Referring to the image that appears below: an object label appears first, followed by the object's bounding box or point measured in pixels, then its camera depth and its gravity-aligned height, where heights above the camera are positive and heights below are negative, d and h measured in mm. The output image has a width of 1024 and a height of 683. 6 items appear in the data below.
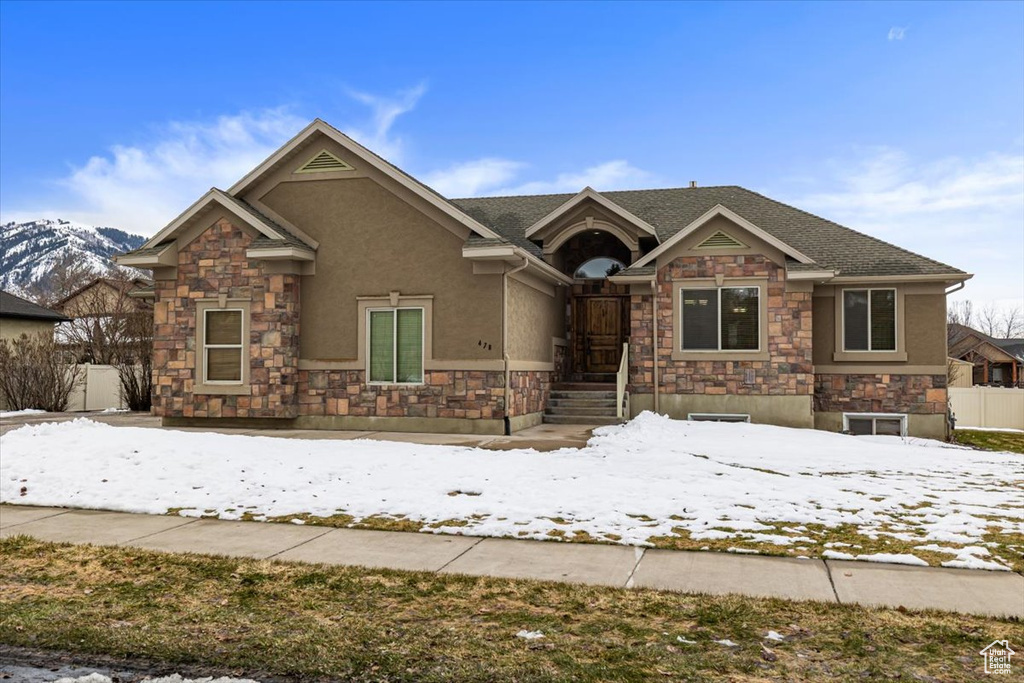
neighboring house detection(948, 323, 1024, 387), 56438 +974
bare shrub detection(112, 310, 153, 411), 25766 +161
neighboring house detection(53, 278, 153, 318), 35000 +4016
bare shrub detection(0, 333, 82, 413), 24844 -458
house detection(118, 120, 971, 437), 15977 +1151
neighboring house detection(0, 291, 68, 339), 32094 +2039
